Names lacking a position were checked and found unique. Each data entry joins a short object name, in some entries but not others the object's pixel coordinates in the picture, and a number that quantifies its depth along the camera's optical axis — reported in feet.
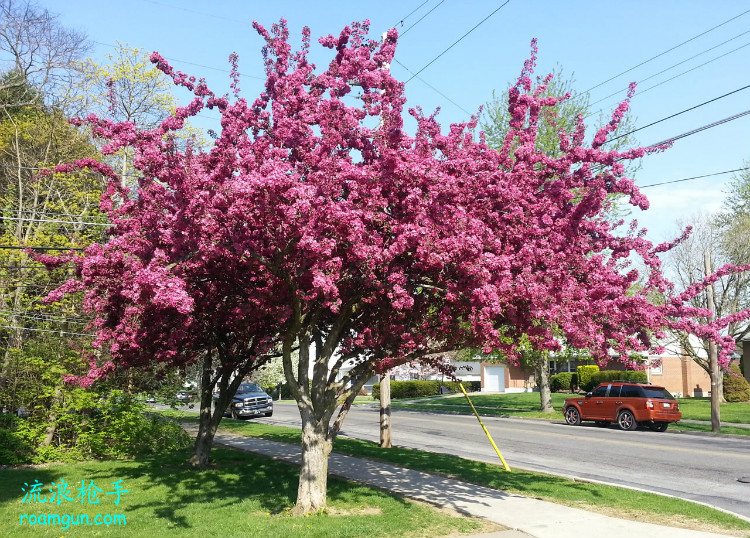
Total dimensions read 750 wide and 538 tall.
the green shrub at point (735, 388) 122.52
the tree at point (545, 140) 87.51
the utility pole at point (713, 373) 75.81
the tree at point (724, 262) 106.83
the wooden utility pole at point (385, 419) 59.52
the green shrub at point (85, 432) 50.55
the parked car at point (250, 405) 105.50
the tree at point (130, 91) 89.37
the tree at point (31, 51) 78.02
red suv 80.64
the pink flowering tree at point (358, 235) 27.55
